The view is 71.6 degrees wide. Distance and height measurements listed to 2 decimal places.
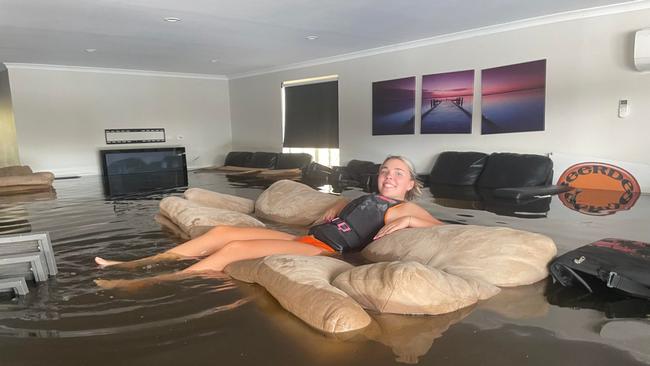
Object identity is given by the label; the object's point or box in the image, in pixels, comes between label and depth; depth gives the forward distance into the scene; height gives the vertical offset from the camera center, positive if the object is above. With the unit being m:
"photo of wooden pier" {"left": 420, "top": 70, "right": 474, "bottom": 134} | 7.37 +0.48
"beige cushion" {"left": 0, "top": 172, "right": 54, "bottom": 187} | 7.75 -0.63
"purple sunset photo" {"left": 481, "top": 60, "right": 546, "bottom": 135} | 6.53 +0.46
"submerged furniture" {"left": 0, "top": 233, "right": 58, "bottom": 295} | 2.58 -0.71
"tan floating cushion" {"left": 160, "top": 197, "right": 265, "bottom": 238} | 3.90 -0.71
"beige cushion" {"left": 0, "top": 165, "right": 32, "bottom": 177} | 8.58 -0.51
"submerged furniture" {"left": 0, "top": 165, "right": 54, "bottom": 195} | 7.69 -0.67
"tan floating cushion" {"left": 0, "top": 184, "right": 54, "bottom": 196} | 7.57 -0.77
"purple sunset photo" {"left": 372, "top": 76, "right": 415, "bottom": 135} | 8.16 +0.47
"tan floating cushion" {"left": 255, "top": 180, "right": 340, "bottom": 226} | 4.38 -0.69
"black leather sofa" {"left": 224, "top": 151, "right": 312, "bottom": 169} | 9.83 -0.55
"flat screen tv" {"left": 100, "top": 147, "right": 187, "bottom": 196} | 9.62 -0.62
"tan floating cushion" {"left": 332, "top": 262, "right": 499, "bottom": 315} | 2.18 -0.77
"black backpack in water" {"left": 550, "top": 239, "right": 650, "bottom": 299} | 2.31 -0.75
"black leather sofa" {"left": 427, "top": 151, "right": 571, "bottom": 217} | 5.24 -0.76
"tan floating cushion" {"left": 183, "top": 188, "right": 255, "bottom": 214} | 4.83 -0.68
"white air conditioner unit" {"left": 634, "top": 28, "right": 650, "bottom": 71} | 5.20 +0.88
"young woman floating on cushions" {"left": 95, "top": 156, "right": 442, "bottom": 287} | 2.95 -0.68
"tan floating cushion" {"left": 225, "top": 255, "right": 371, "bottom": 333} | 2.02 -0.78
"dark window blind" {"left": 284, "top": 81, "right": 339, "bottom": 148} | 9.76 +0.45
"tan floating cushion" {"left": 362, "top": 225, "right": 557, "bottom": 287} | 2.60 -0.74
